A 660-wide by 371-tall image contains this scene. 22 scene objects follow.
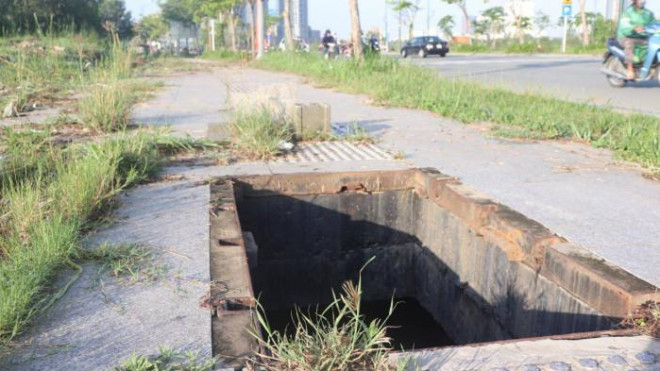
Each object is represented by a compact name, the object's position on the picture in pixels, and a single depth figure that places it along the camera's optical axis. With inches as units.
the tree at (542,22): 2645.2
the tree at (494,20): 2442.2
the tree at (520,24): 2054.6
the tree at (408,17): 2274.9
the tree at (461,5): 2214.6
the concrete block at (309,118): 276.4
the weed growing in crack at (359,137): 273.0
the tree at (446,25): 2869.1
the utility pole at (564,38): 1383.0
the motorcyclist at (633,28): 498.9
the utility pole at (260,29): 1089.3
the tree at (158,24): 2711.6
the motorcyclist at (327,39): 1160.4
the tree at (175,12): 2733.8
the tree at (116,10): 2400.1
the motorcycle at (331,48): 1079.4
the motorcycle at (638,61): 488.7
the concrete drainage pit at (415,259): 127.2
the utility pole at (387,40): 2530.8
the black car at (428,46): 1409.9
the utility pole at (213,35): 1898.4
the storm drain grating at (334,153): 236.8
